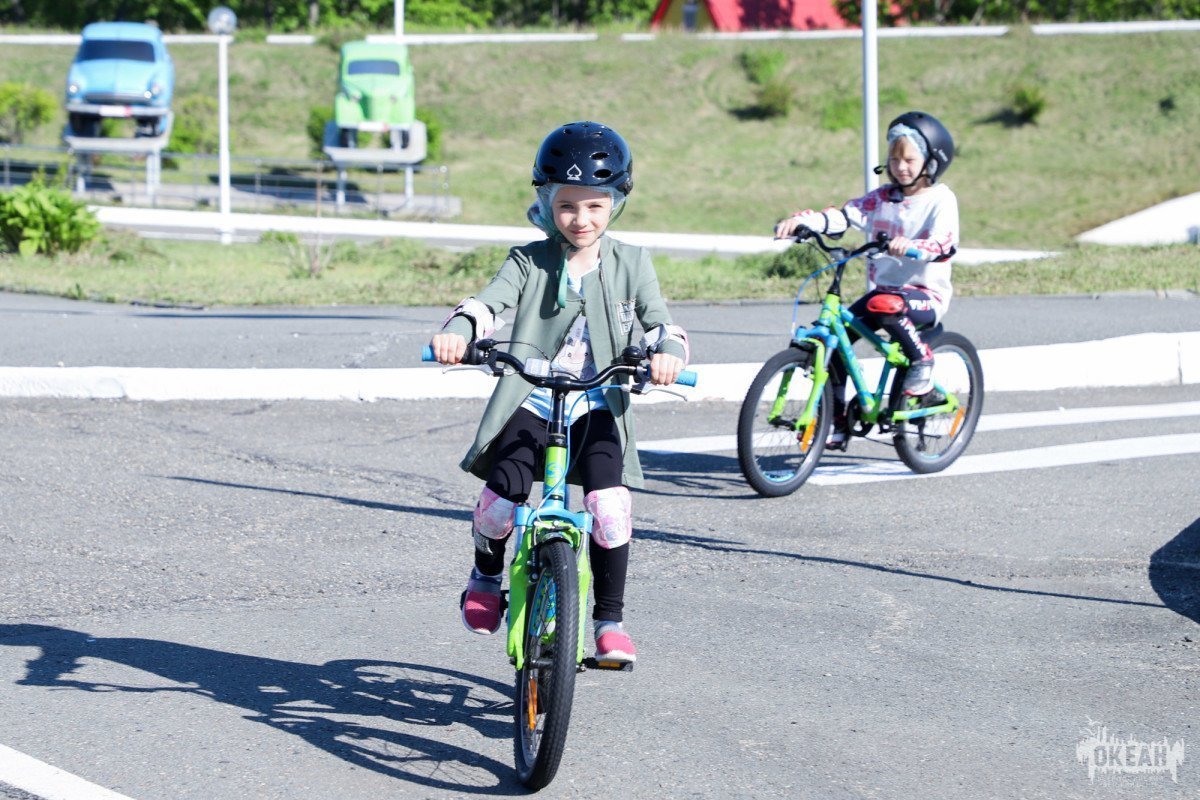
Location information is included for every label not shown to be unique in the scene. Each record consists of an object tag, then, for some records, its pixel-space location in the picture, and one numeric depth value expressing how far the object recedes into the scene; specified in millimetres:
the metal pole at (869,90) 12773
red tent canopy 54781
